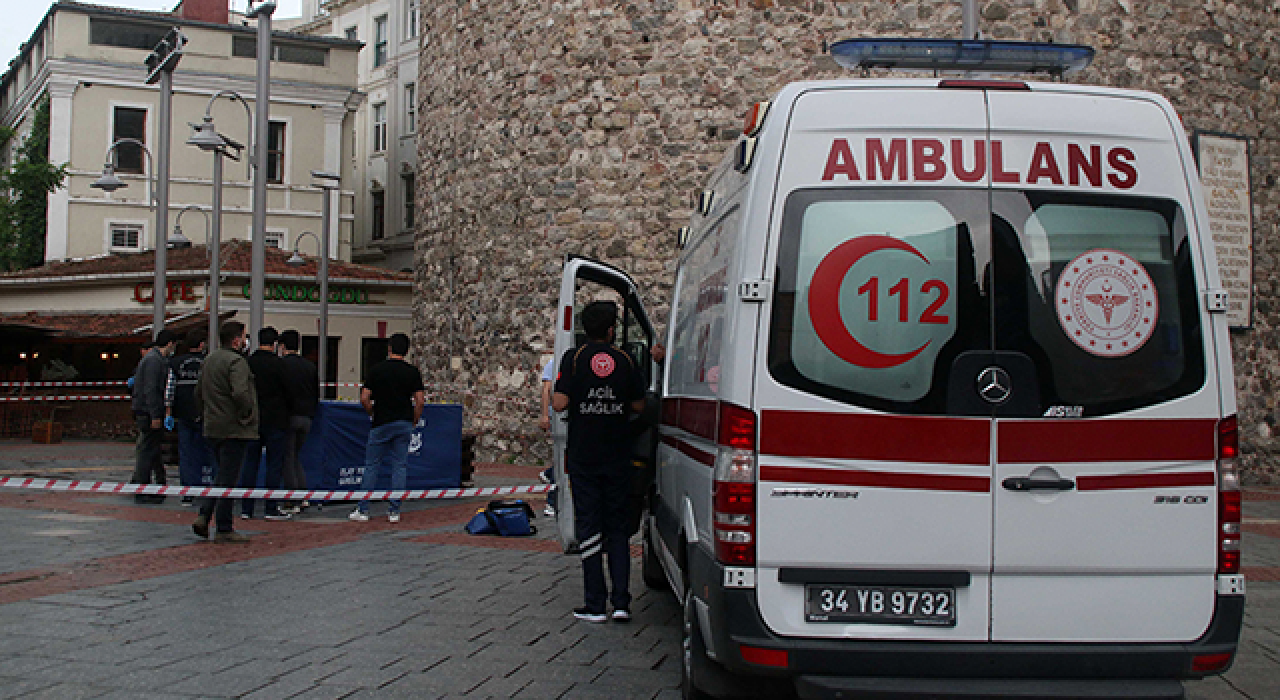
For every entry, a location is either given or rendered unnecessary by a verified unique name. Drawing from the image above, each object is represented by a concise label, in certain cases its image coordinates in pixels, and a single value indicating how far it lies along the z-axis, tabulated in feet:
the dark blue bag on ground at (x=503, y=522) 32.53
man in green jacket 30.45
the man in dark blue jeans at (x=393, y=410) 35.12
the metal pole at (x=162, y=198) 57.26
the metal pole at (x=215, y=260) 62.48
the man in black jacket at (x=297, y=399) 35.45
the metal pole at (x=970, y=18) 39.19
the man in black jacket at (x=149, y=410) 38.73
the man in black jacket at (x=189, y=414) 37.04
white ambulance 13.05
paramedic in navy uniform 21.40
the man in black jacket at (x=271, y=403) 34.58
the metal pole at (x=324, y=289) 84.33
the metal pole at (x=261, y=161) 48.57
